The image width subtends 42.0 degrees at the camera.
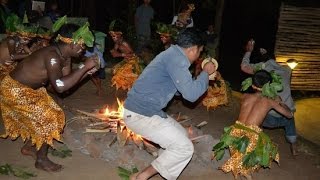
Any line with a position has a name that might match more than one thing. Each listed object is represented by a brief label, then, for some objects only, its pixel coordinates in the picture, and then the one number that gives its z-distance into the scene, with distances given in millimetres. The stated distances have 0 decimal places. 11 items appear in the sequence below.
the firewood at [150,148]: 5672
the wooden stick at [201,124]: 6757
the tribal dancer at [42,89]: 4582
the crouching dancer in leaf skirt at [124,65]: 8062
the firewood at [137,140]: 5676
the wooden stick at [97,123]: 5961
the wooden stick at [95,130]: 5754
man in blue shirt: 4336
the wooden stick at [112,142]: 5590
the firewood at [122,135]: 5598
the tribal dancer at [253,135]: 5231
